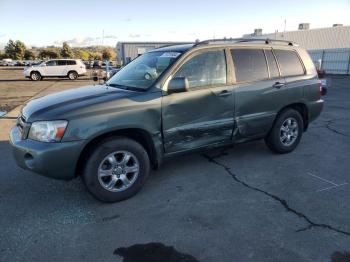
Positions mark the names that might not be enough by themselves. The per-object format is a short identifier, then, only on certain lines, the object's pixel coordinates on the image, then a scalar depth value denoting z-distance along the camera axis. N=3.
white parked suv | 25.50
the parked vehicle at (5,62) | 62.12
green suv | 3.57
